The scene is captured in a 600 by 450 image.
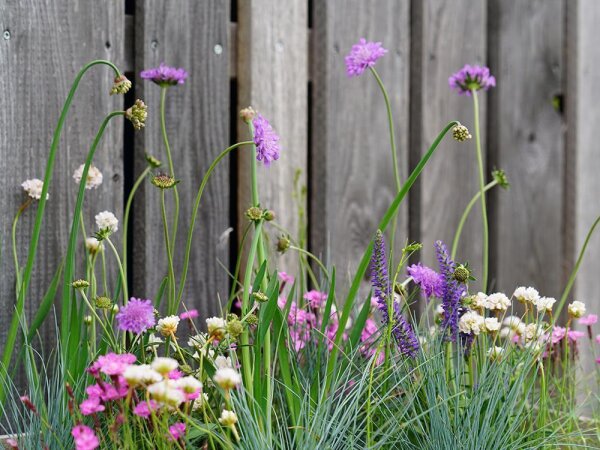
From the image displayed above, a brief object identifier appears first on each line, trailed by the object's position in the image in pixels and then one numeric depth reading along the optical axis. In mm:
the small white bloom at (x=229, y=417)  1400
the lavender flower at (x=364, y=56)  1695
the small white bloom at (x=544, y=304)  1586
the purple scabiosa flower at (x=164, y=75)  1666
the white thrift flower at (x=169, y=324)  1487
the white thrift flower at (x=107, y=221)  1612
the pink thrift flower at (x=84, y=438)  1380
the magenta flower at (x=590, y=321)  1688
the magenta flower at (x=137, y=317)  1512
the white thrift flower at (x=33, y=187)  1686
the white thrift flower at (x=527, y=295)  1592
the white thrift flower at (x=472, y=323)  1578
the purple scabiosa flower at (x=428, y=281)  1564
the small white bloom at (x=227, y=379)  1375
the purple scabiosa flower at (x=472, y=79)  1725
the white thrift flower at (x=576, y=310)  1622
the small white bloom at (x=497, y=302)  1591
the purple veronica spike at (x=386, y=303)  1521
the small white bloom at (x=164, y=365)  1384
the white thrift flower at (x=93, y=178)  1675
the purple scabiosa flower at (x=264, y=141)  1525
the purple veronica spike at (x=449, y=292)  1548
